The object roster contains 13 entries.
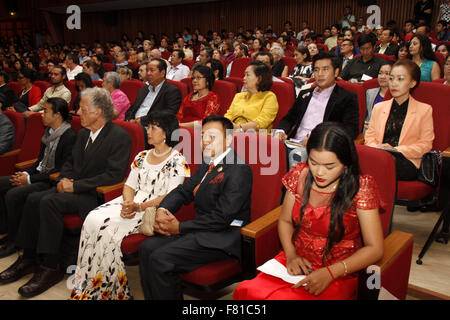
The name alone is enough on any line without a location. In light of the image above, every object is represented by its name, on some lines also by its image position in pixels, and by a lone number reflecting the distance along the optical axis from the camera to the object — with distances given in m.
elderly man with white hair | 2.08
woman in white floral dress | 1.87
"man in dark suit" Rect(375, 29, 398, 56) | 4.87
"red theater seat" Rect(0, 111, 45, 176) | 2.87
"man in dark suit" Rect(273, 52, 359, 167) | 2.40
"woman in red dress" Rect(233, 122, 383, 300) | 1.28
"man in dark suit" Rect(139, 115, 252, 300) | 1.57
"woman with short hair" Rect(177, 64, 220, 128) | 3.07
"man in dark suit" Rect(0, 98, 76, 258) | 2.42
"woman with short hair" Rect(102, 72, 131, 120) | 3.56
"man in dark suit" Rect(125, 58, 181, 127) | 3.28
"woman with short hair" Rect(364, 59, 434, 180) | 2.06
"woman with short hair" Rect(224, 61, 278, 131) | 2.71
